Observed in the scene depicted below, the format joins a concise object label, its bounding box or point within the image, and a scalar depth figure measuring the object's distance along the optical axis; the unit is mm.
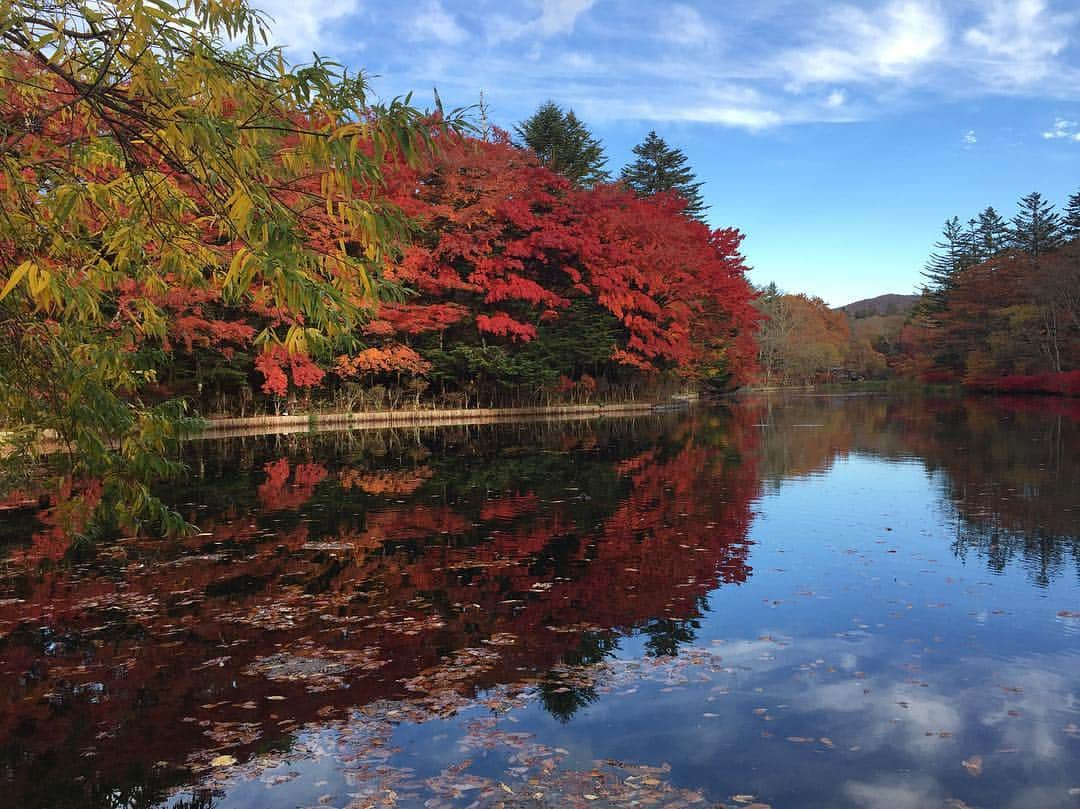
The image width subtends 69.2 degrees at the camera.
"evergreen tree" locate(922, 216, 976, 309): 67700
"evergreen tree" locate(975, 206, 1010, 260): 68375
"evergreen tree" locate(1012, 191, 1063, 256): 53250
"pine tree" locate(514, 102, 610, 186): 50625
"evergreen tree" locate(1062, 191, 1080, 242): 51500
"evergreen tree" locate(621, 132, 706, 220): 61500
